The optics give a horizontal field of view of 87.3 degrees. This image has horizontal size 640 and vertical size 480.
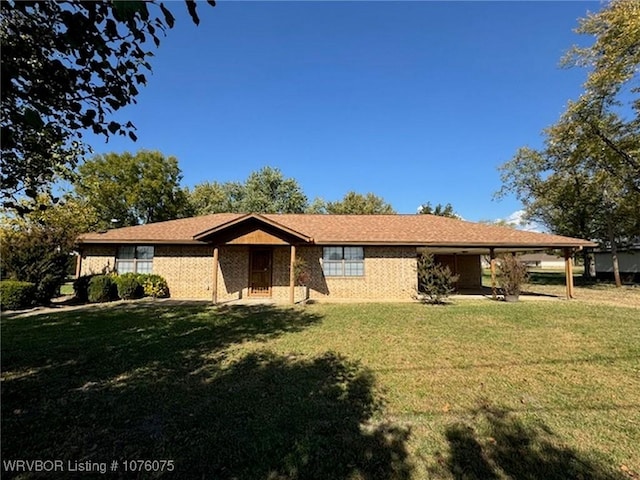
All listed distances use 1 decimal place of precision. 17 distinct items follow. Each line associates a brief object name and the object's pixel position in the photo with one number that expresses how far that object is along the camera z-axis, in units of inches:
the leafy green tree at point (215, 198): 1630.2
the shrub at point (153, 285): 576.1
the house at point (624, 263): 1017.5
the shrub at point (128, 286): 553.6
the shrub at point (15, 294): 454.6
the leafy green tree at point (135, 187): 1369.3
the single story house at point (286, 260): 596.1
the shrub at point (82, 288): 548.4
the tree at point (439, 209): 1615.4
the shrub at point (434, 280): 517.0
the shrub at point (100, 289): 537.6
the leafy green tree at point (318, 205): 1669.5
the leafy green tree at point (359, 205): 1648.6
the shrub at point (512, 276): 539.2
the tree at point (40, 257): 494.9
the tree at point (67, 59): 101.2
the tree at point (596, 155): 626.2
